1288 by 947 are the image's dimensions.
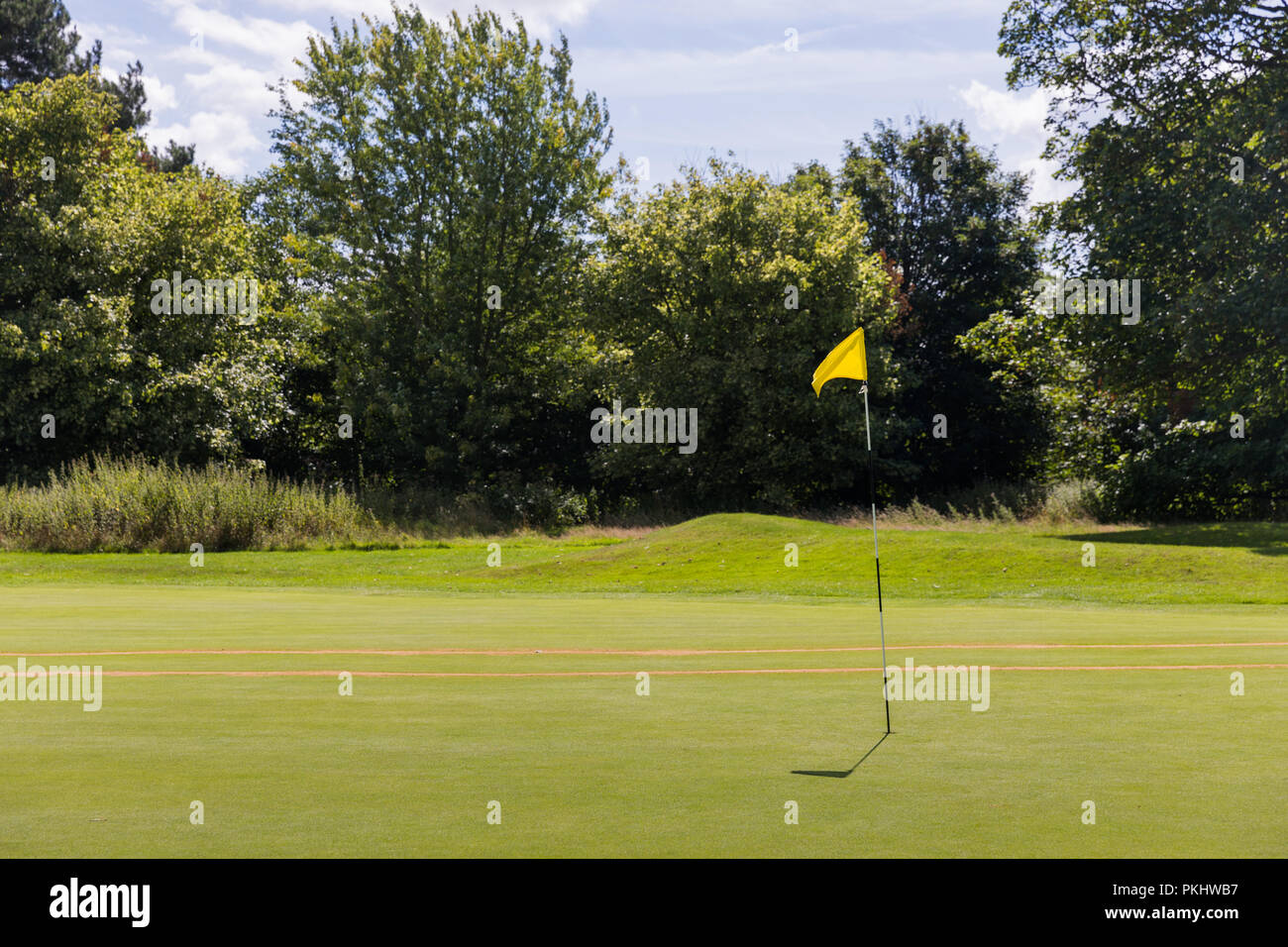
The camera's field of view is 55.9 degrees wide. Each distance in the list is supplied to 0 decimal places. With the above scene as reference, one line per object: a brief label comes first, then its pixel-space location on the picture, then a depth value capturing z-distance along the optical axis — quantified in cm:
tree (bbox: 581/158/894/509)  3825
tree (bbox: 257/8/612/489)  4216
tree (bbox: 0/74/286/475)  3597
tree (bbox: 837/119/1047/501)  4525
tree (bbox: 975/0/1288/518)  2788
